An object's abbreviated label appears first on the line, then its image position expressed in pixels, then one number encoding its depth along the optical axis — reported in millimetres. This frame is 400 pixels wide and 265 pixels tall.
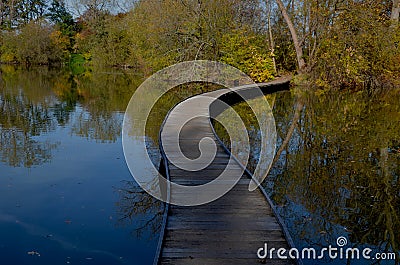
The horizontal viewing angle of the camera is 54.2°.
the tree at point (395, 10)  21095
